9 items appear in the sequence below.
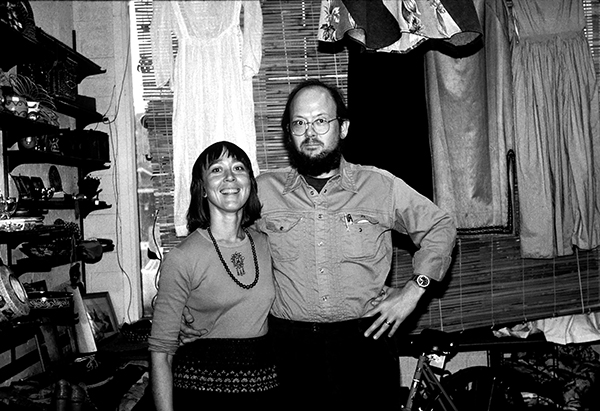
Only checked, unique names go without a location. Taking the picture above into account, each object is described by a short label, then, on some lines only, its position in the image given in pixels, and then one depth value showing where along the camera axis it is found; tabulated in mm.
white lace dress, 3066
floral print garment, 2383
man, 1970
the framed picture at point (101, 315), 2999
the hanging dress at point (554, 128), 3041
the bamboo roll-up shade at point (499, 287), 3320
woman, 1810
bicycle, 2979
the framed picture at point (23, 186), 2447
